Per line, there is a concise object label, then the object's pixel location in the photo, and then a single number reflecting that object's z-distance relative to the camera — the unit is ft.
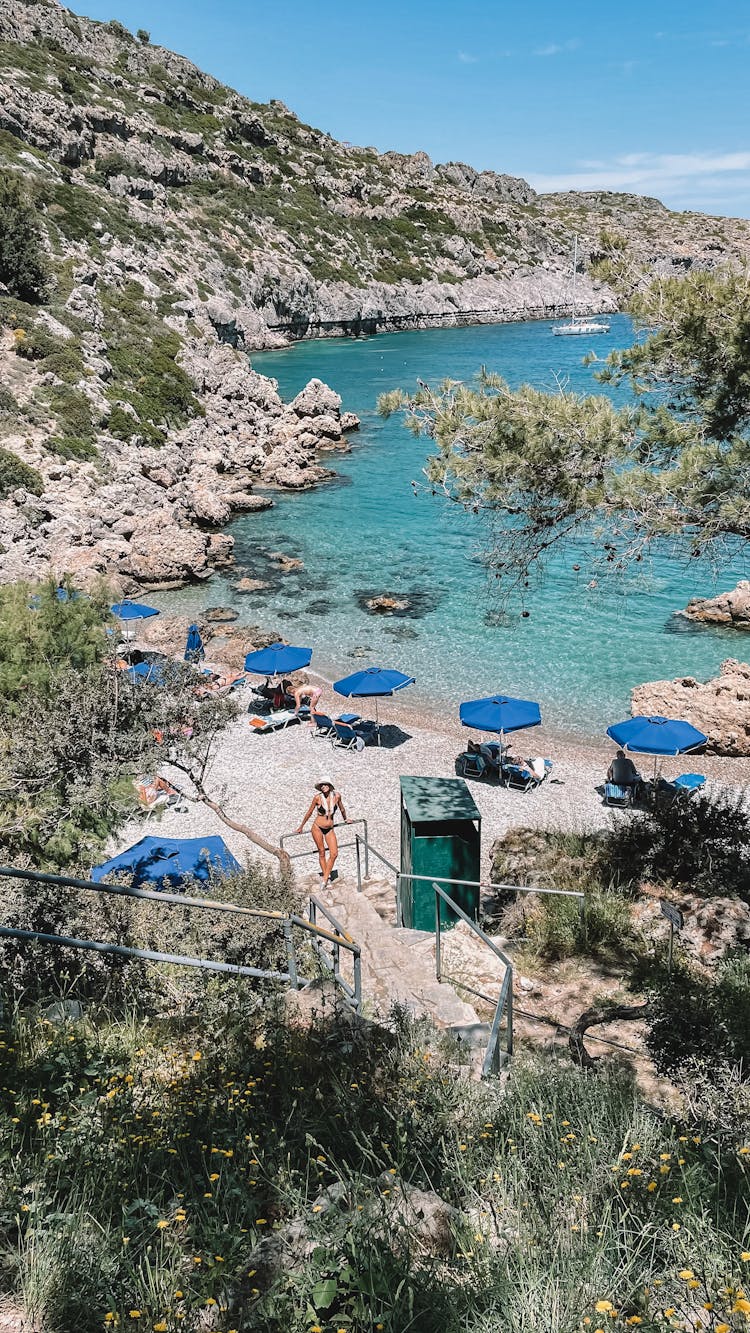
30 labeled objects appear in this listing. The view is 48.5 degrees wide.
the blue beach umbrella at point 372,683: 62.13
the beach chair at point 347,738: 61.46
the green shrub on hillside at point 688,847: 34.35
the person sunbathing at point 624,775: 52.47
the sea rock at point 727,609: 80.79
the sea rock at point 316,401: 165.37
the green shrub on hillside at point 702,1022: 19.11
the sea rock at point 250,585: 96.43
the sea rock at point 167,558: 96.07
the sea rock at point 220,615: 87.50
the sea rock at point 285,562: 103.35
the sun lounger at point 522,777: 55.62
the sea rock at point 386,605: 89.30
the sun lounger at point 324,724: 63.77
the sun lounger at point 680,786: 42.32
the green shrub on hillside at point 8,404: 114.73
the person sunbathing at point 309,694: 65.10
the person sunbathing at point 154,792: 50.11
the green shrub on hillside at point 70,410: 118.62
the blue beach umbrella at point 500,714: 56.13
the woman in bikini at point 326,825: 40.91
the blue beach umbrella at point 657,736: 53.31
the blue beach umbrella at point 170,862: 35.29
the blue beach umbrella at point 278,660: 66.28
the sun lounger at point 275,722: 63.77
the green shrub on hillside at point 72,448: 112.78
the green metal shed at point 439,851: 33.45
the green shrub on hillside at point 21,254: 139.13
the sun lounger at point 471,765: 57.26
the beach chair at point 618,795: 52.19
